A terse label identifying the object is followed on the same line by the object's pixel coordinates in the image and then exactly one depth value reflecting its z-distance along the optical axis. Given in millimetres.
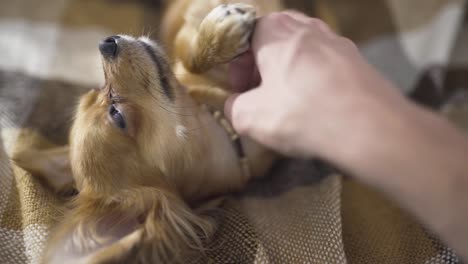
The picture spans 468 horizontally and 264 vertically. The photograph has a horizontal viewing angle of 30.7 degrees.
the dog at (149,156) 551
